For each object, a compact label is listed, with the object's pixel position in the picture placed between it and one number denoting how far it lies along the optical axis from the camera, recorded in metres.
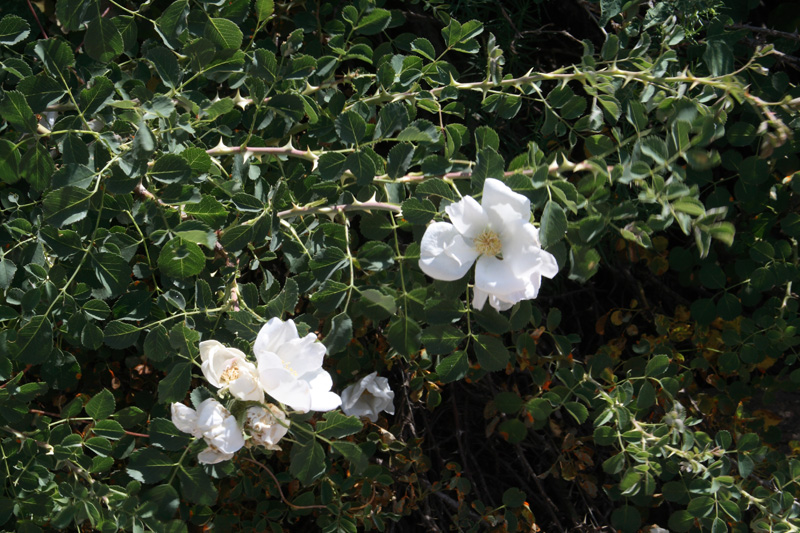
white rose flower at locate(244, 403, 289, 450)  0.90
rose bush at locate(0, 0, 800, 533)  0.93
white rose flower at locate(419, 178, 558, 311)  0.87
